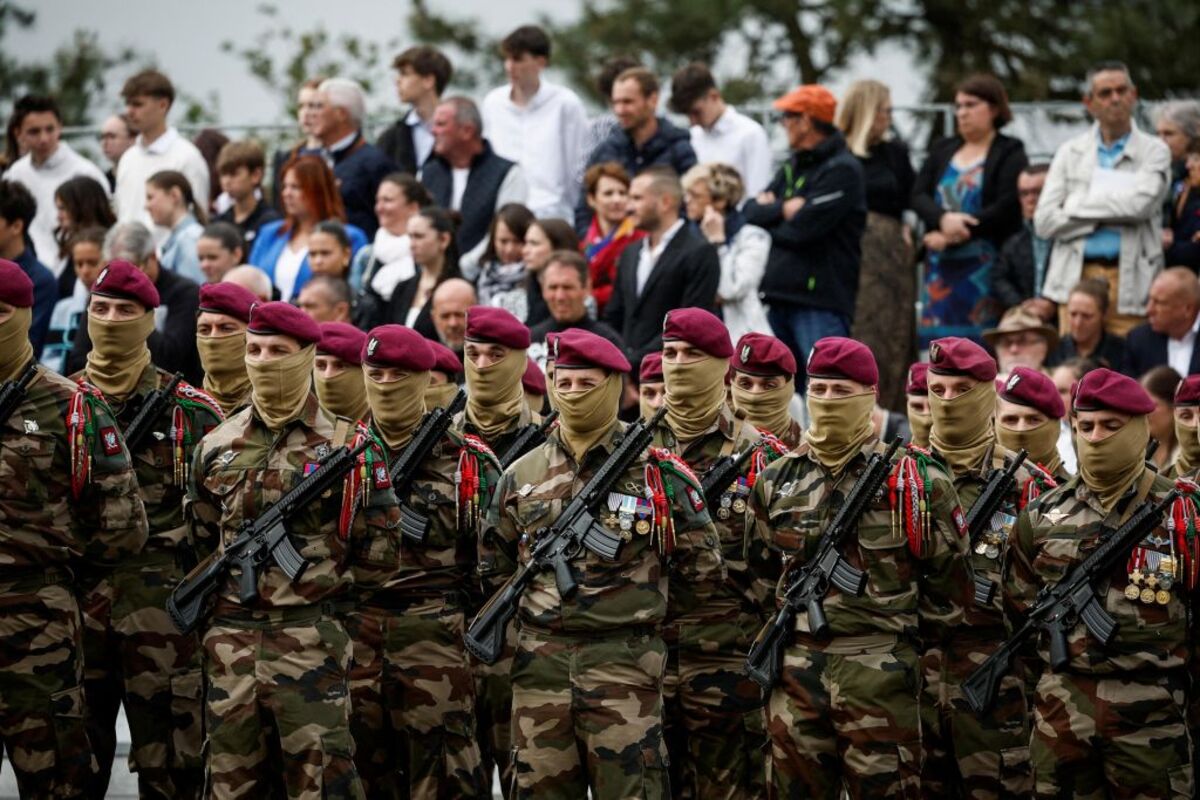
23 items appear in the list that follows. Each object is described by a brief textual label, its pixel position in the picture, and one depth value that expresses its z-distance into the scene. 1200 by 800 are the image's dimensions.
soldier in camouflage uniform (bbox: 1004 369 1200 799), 16.67
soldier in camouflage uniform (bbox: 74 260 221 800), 18.69
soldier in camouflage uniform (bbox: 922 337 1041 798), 18.48
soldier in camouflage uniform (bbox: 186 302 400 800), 16.59
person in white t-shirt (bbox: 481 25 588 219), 28.59
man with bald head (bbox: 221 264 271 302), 24.34
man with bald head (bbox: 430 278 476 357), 23.86
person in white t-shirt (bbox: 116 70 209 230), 29.44
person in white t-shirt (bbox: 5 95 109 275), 29.55
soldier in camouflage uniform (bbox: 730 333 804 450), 19.31
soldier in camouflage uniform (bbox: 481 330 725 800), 16.48
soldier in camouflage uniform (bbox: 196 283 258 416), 19.02
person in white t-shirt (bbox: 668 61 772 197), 28.06
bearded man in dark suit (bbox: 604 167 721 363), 24.61
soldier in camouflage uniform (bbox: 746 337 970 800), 16.58
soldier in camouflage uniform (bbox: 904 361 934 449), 19.86
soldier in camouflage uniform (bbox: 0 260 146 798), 17.52
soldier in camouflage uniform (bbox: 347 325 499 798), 18.34
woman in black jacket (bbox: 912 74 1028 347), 27.31
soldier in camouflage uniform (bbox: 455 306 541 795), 19.16
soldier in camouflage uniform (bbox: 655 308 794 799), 18.52
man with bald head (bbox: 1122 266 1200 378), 24.80
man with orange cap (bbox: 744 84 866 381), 25.72
